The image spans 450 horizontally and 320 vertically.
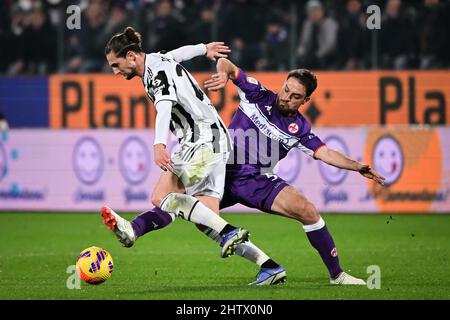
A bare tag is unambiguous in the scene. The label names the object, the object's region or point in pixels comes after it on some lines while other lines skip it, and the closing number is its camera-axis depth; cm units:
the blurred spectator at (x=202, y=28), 1733
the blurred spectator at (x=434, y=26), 1652
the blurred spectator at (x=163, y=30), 1739
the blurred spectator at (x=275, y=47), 1711
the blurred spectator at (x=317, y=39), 1681
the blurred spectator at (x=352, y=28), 1667
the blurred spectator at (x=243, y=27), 1719
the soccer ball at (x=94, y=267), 809
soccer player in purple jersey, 828
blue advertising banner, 1875
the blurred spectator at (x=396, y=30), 1658
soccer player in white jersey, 760
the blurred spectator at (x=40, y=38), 1822
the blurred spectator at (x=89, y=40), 1791
